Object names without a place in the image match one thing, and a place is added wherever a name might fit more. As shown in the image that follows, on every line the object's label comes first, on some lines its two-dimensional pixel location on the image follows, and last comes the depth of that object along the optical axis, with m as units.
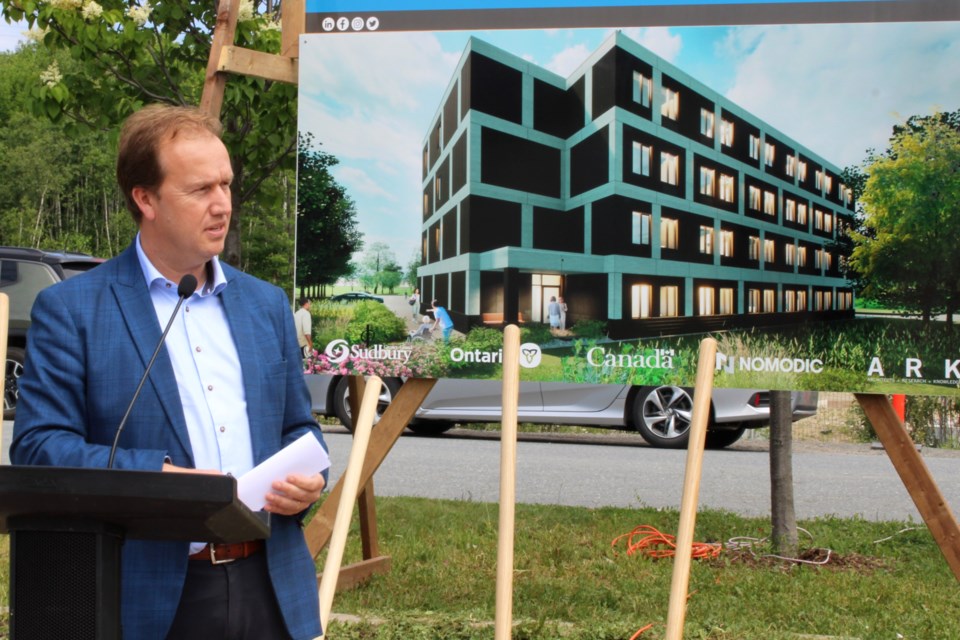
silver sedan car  10.89
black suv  11.84
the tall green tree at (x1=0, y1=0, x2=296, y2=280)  7.41
